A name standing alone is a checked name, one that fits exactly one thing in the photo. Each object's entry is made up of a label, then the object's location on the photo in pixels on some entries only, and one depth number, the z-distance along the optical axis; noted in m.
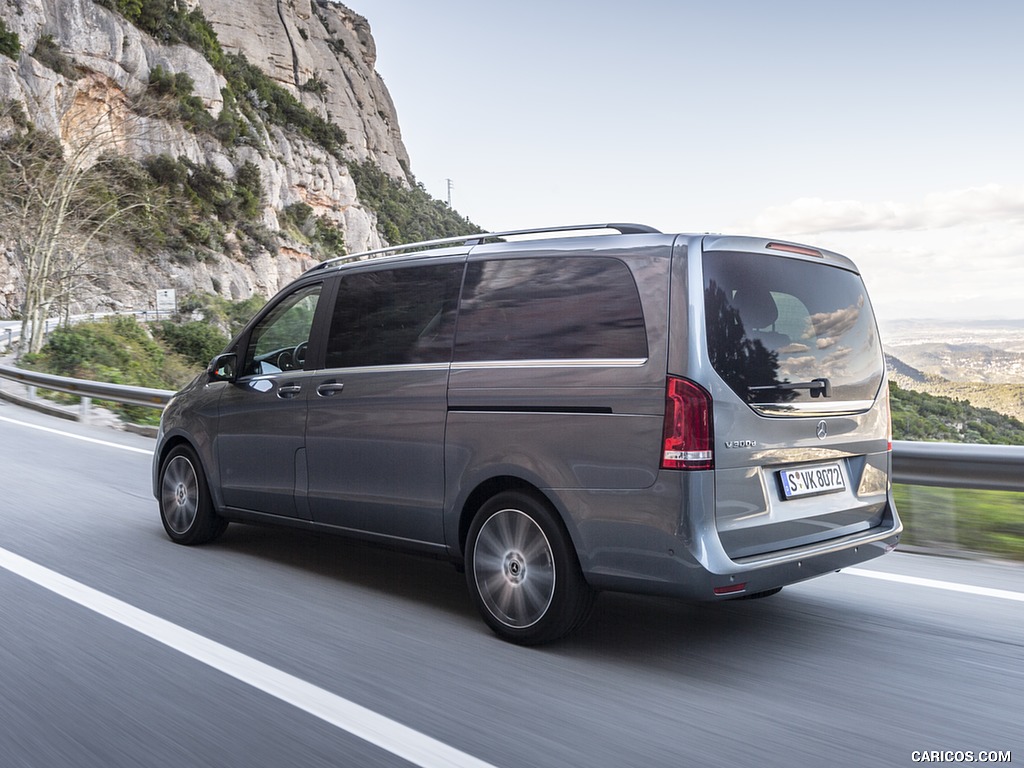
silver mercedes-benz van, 3.76
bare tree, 27.02
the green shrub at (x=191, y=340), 40.47
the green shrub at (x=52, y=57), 52.91
